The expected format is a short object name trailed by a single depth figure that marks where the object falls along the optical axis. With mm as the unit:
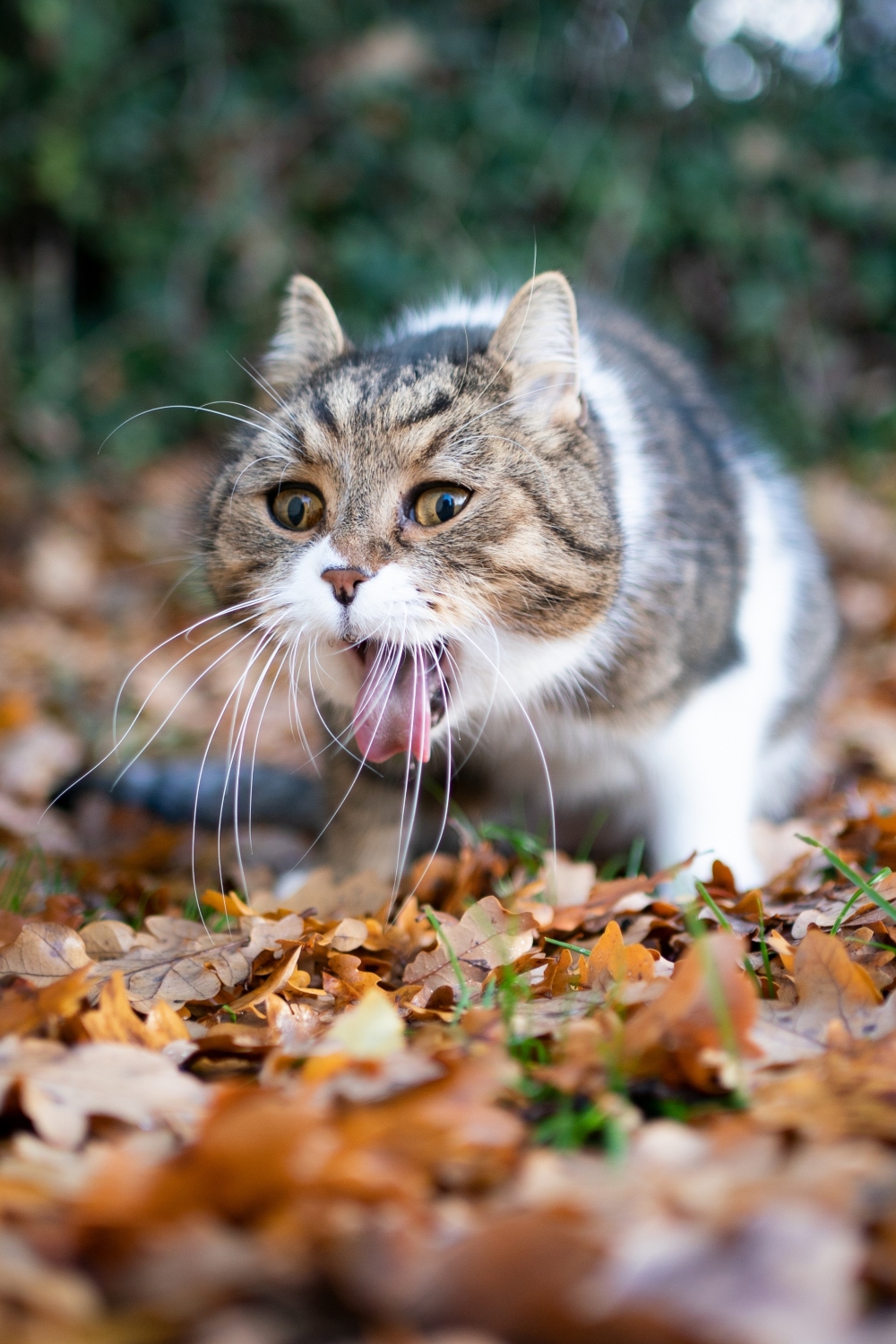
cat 886
